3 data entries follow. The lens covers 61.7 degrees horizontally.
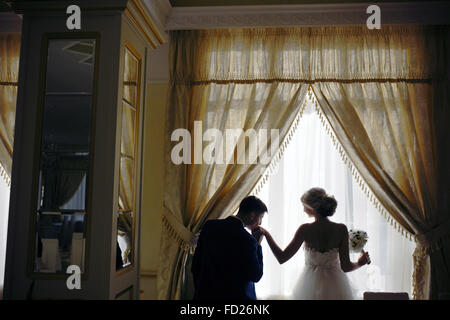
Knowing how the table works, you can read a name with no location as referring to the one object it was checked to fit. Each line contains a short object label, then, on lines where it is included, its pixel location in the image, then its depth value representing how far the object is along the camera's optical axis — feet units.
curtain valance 10.21
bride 9.01
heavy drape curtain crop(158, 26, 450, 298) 9.81
